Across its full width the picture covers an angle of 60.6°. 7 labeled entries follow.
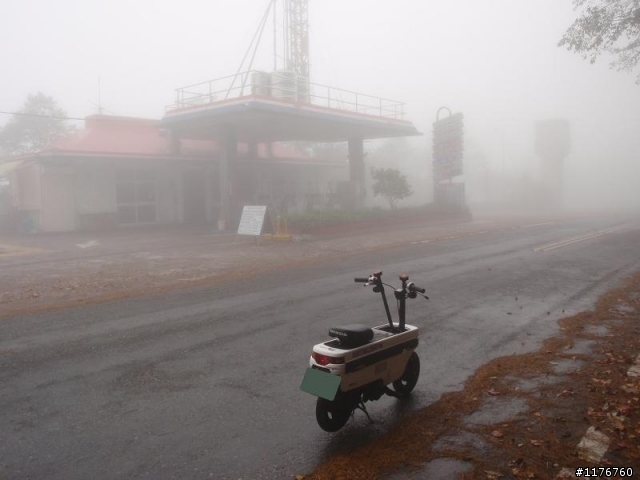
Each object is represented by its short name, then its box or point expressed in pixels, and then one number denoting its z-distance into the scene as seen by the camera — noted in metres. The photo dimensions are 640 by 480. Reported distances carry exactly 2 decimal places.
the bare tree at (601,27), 14.35
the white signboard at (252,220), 19.55
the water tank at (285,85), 24.73
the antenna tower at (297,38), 35.62
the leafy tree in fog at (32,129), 53.97
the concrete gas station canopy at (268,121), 23.39
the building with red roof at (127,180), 24.94
